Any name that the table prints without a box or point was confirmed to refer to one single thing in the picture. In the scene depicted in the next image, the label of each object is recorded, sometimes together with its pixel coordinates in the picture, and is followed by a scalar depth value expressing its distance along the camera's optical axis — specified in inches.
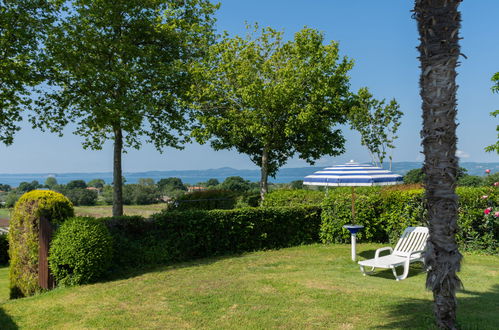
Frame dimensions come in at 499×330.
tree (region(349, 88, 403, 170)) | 1167.6
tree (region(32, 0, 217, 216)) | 751.7
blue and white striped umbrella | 426.6
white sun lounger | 354.5
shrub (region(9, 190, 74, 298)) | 386.3
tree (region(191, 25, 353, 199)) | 864.3
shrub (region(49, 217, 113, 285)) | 364.8
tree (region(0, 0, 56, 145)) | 696.4
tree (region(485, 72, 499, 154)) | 898.0
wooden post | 376.2
